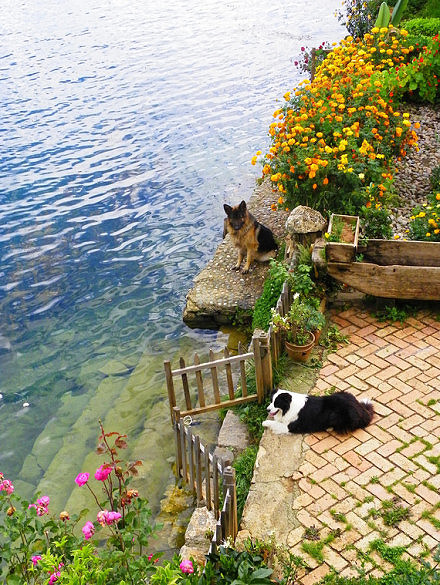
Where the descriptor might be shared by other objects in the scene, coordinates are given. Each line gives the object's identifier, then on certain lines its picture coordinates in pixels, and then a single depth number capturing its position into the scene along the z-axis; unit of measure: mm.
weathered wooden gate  6387
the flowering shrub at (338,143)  8445
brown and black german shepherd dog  9125
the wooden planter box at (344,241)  7527
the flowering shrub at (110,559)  3439
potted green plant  6930
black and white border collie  6121
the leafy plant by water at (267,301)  8016
